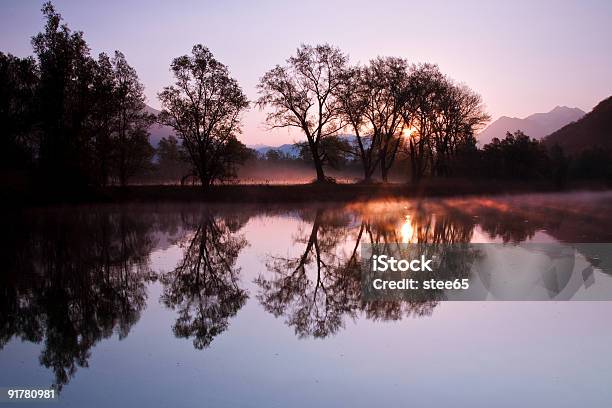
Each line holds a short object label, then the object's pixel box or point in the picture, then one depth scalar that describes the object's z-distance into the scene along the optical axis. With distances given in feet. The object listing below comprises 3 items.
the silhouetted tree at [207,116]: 147.02
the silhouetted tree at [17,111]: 130.73
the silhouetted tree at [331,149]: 183.01
